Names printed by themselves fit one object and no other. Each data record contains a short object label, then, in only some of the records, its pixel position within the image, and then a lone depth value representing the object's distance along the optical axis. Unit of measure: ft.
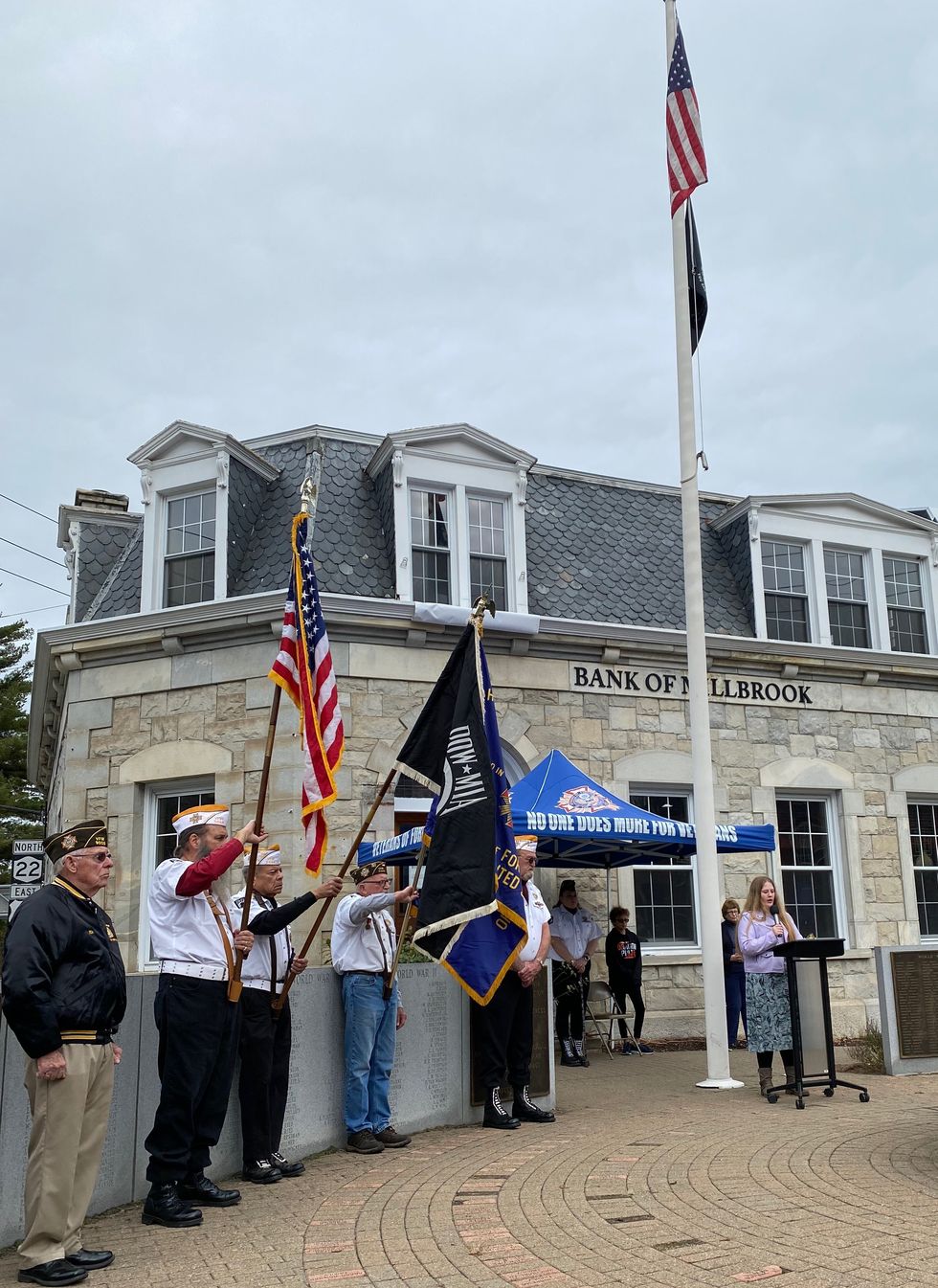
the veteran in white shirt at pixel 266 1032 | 23.39
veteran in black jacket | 17.06
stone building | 46.93
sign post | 58.23
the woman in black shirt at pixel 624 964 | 46.32
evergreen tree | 137.39
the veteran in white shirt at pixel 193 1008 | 20.53
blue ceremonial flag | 26.45
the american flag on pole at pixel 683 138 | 38.14
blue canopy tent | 38.55
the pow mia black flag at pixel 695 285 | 39.37
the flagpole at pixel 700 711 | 35.14
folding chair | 44.88
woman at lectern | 32.40
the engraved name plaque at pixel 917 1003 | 37.58
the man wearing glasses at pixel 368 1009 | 26.61
